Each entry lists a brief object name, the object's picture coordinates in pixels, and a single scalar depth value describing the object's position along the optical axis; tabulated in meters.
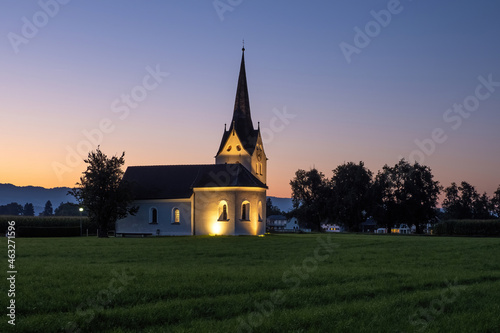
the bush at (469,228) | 75.69
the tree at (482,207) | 136.38
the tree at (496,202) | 138.71
